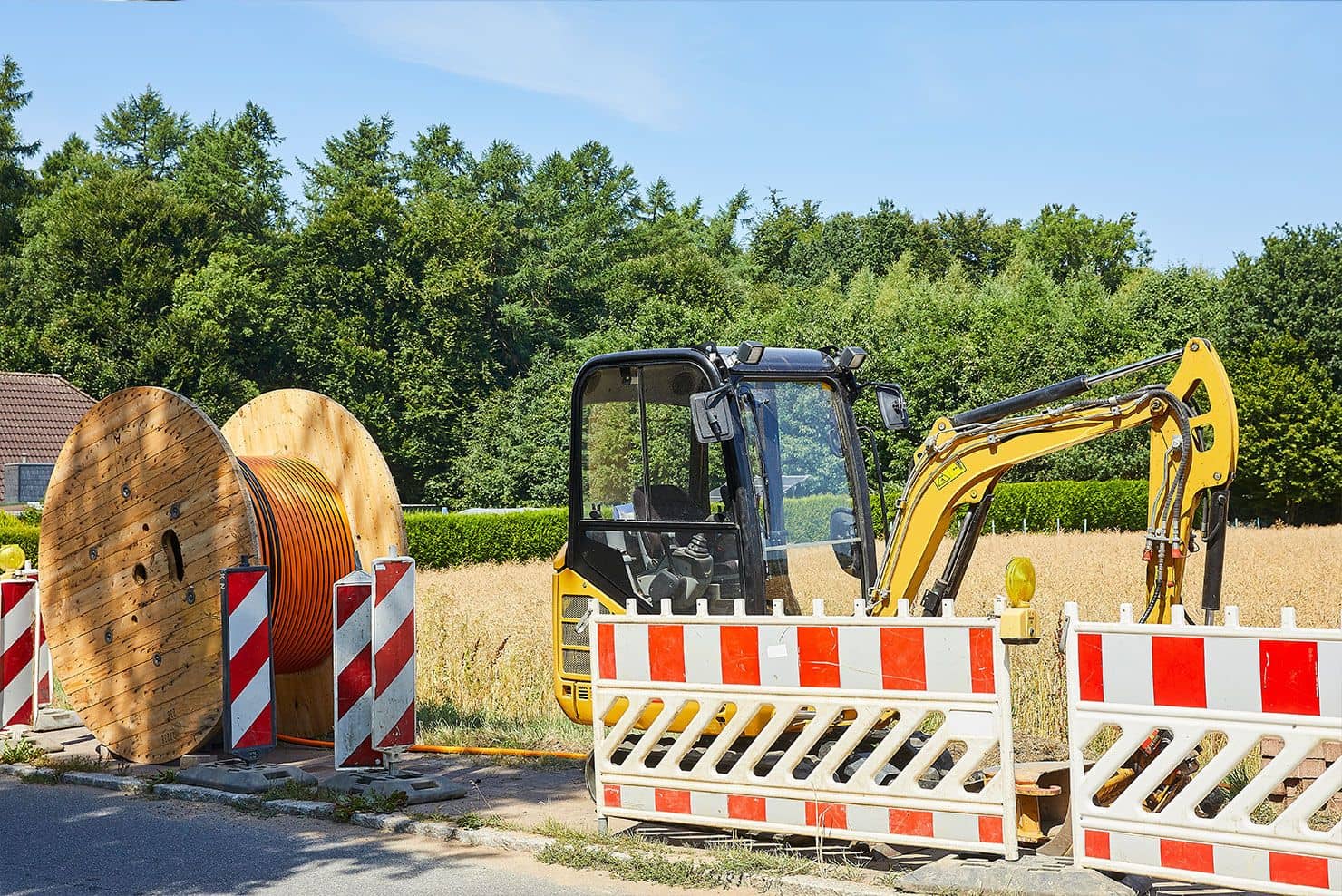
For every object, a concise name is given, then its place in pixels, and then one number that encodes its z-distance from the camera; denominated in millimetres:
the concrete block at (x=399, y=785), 8078
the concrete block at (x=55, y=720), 11094
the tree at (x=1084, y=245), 70000
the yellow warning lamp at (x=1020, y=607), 5773
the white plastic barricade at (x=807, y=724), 5973
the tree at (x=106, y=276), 50062
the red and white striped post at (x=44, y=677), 11516
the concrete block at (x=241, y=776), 8484
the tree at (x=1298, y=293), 42562
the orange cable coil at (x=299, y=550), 9648
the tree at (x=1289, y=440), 39281
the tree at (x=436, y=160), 66438
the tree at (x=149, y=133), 70812
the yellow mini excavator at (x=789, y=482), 6844
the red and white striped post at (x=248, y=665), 8750
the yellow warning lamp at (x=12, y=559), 11164
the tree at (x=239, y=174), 60719
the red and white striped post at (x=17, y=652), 10422
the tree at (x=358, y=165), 64062
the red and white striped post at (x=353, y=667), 8375
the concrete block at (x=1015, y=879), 5492
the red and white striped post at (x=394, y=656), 8312
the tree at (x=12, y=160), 60344
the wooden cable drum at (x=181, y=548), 9242
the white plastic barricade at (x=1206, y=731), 5133
